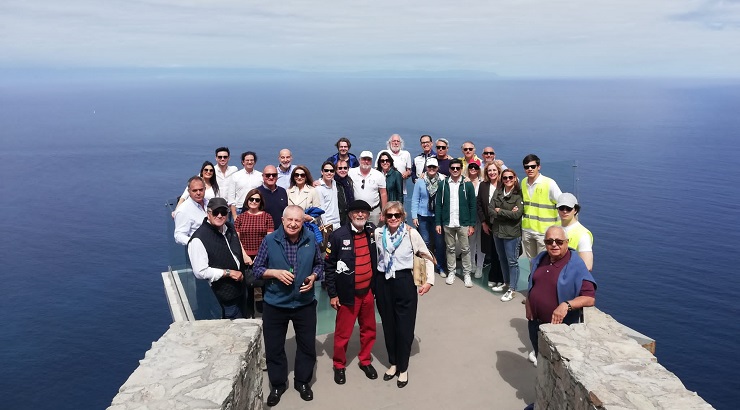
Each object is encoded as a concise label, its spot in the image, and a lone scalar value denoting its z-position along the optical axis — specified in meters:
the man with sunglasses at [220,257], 5.45
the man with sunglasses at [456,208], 8.34
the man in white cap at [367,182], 8.55
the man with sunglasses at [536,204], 7.38
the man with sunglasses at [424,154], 10.09
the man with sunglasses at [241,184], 9.00
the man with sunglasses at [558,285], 4.97
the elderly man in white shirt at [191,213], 6.43
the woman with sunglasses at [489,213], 8.37
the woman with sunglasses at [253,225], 6.62
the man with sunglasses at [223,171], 9.03
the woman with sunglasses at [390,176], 8.98
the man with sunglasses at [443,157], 9.61
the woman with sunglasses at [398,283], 5.66
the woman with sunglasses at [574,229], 5.82
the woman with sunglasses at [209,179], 8.02
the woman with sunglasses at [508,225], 7.76
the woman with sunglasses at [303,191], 7.70
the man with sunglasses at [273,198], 7.55
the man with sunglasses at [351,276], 5.57
